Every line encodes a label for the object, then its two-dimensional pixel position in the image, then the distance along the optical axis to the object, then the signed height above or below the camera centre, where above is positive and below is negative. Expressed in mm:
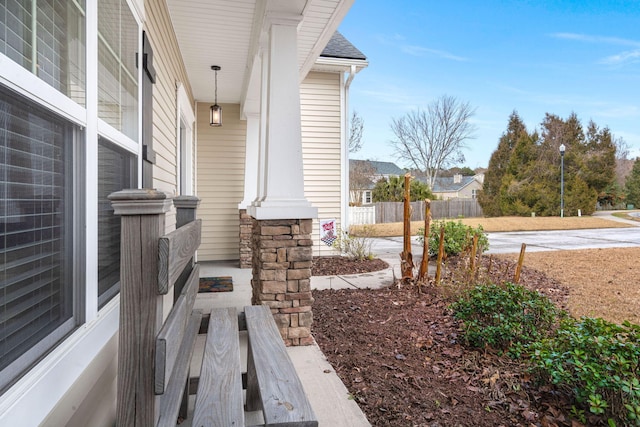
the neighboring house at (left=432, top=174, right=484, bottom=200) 39250 +2085
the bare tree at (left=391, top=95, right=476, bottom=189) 25422 +4862
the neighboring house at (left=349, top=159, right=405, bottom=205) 23734 +1828
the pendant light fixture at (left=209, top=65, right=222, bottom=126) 6059 +1410
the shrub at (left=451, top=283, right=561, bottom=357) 2986 -916
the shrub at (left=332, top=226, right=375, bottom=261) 7210 -786
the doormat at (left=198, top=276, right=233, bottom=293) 4797 -1056
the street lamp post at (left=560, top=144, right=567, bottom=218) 19931 +80
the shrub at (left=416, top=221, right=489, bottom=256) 7270 -621
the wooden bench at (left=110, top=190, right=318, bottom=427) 954 -393
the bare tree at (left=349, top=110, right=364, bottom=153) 22031 +4203
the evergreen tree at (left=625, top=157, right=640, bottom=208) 29094 +1605
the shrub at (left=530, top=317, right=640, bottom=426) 1890 -872
